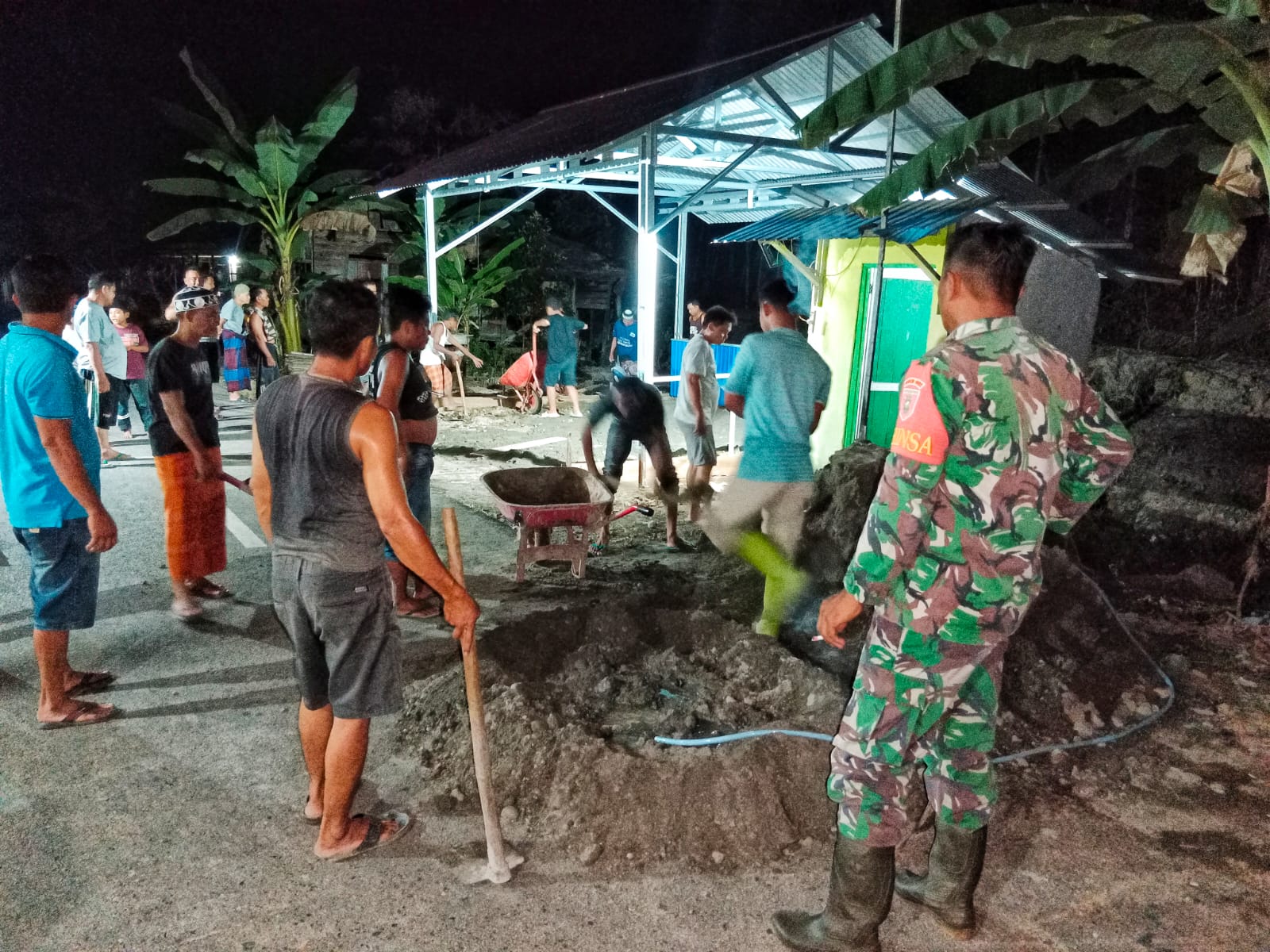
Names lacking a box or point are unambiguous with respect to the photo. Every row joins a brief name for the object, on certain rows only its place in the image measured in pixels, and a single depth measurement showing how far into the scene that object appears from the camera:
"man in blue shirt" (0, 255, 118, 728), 3.58
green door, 9.42
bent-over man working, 6.23
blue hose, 3.45
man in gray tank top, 2.66
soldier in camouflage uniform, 2.28
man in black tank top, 4.62
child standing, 9.54
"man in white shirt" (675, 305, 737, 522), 6.25
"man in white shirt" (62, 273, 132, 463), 8.29
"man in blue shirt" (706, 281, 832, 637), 4.61
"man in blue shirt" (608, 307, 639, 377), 15.00
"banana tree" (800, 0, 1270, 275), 3.89
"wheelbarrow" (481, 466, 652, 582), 5.60
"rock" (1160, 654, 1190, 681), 4.62
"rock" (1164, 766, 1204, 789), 3.59
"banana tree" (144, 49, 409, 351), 13.41
